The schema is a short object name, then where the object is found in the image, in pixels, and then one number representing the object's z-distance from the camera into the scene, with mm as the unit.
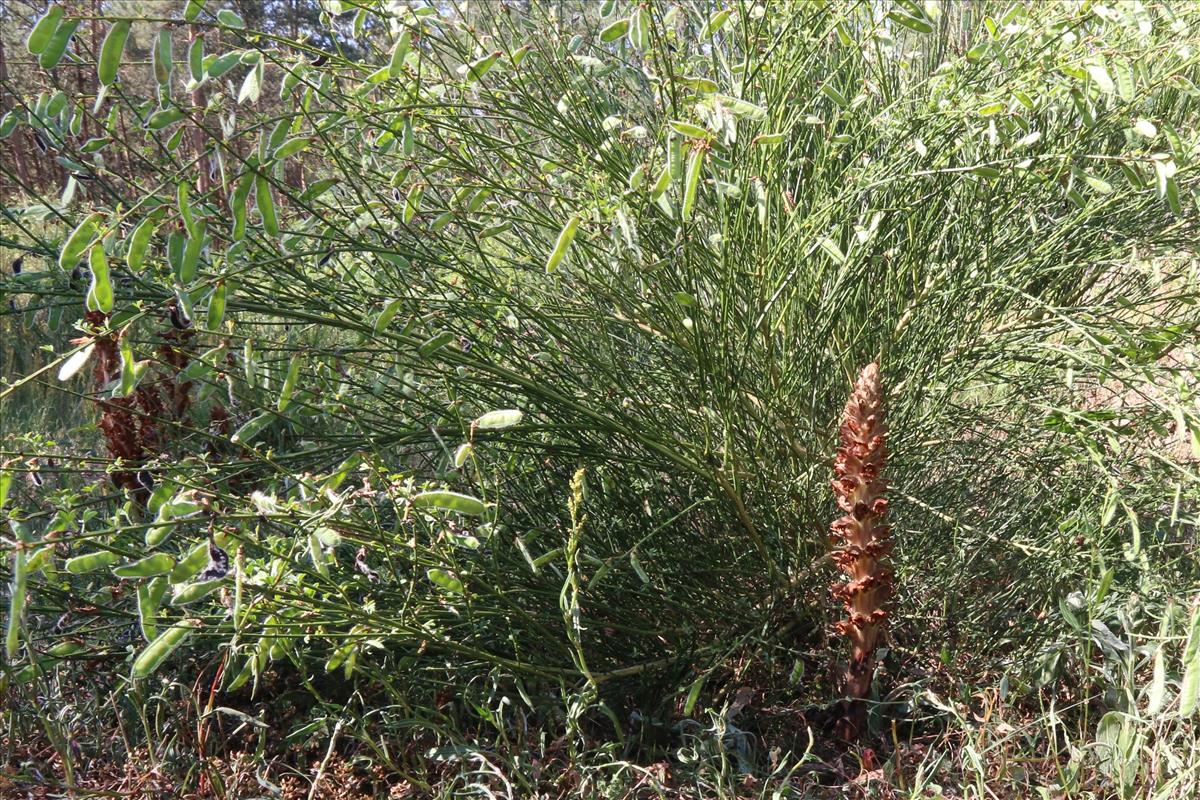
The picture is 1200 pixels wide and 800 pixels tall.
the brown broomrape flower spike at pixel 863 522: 1679
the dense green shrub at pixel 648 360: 1610
